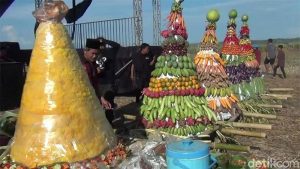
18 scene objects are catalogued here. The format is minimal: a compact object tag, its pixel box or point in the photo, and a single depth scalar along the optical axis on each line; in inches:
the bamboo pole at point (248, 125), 212.0
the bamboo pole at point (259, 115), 251.3
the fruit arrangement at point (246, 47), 312.9
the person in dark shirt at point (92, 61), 166.4
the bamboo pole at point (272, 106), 289.5
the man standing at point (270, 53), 581.2
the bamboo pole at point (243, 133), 193.7
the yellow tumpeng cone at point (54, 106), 106.9
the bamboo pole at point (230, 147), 148.5
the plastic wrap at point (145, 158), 113.7
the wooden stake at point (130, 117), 243.4
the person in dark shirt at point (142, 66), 303.9
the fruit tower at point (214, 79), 244.5
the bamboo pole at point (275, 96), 322.8
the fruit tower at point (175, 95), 190.1
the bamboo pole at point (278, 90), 373.0
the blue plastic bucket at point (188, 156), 101.1
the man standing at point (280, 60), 575.2
